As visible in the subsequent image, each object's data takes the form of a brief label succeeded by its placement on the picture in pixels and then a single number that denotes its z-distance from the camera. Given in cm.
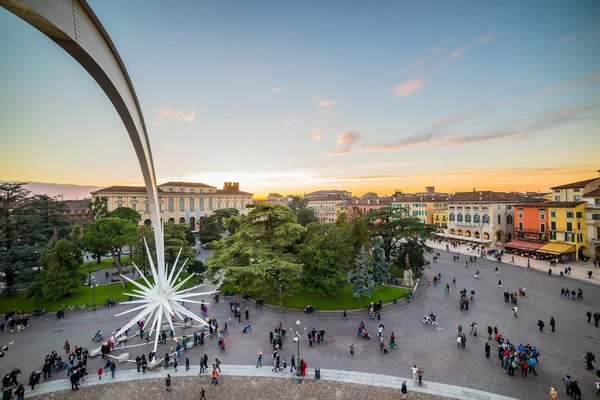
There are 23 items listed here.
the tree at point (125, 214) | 5631
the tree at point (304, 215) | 6078
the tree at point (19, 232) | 2705
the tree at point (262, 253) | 2250
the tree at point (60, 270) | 2538
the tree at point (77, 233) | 3707
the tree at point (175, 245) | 3084
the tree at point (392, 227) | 3456
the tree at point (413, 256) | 3178
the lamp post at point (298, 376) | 1477
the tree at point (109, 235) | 3186
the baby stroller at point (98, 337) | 1928
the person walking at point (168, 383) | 1415
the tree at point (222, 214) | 5778
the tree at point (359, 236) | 3284
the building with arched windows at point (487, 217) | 5538
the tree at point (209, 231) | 5319
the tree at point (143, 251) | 3222
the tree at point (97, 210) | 5251
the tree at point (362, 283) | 2531
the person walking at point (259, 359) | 1614
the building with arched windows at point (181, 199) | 7850
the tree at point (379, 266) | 2995
